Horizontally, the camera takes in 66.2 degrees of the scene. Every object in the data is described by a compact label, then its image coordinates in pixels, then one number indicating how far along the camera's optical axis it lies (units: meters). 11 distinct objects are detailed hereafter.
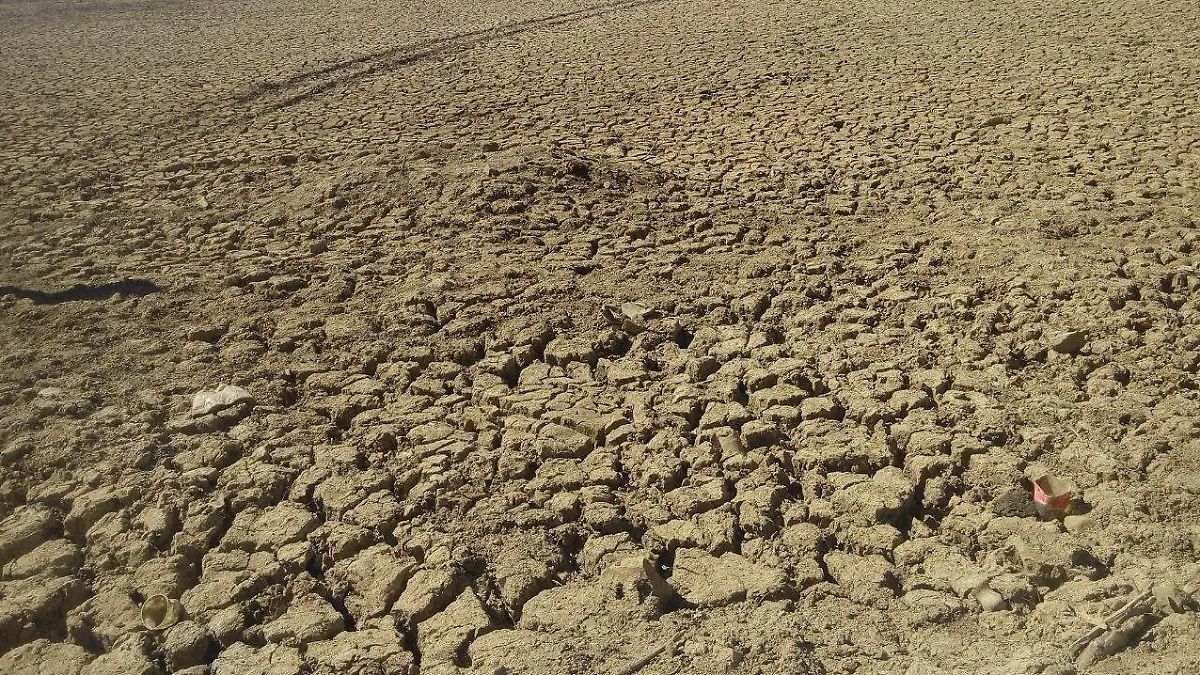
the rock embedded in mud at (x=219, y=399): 3.00
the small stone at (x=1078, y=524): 2.26
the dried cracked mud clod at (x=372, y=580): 2.24
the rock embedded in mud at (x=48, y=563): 2.41
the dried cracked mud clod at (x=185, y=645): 2.13
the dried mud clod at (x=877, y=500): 2.38
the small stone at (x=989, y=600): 2.03
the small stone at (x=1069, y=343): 2.97
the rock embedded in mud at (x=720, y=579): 2.15
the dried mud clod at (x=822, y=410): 2.80
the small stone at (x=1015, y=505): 2.34
